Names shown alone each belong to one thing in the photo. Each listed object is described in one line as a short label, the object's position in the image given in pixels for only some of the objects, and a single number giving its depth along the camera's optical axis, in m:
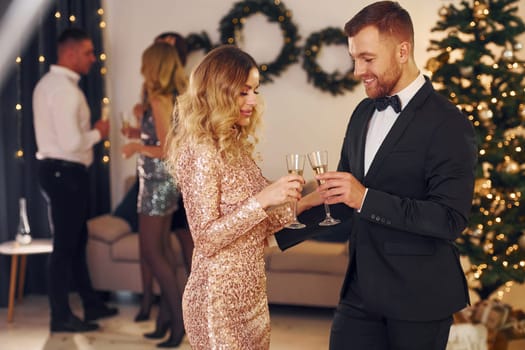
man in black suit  2.31
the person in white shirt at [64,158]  5.05
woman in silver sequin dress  4.61
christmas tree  4.62
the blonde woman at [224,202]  2.38
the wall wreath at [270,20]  6.29
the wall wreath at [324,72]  6.18
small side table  5.46
